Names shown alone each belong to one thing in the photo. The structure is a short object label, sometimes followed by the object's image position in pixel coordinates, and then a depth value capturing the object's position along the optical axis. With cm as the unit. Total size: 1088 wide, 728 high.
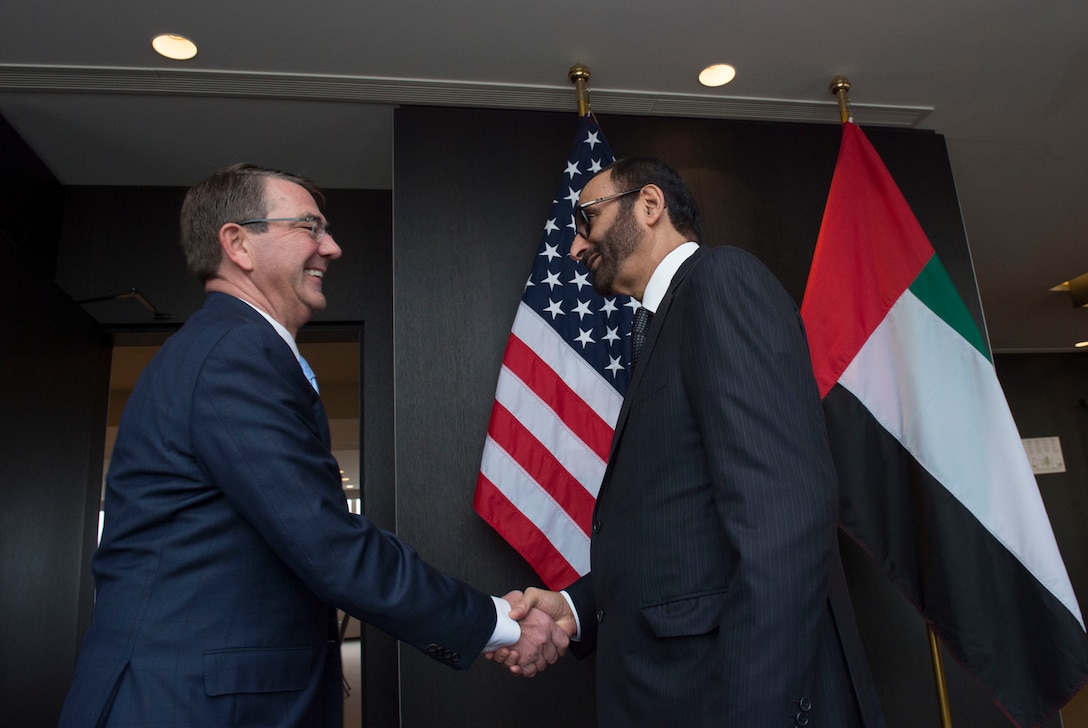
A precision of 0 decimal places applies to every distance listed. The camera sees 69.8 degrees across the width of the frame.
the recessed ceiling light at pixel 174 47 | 266
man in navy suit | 116
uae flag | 230
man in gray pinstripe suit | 109
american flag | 255
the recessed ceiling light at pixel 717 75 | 304
